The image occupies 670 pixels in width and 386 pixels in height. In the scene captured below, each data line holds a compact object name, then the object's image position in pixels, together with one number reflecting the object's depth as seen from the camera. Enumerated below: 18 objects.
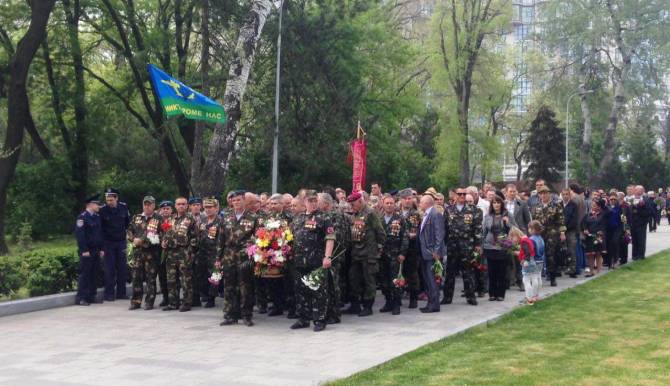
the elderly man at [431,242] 11.54
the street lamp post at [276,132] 22.28
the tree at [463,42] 39.00
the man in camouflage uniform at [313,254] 10.33
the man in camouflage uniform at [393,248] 11.92
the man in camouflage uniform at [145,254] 12.35
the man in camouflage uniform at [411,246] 12.11
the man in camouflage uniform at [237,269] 10.80
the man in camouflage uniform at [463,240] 12.30
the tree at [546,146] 52.81
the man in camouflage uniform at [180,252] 12.05
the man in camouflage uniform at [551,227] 14.80
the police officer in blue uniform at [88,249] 12.94
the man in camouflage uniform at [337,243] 10.48
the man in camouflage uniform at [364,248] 11.29
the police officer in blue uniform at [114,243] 13.41
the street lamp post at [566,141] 48.22
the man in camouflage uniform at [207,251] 12.02
